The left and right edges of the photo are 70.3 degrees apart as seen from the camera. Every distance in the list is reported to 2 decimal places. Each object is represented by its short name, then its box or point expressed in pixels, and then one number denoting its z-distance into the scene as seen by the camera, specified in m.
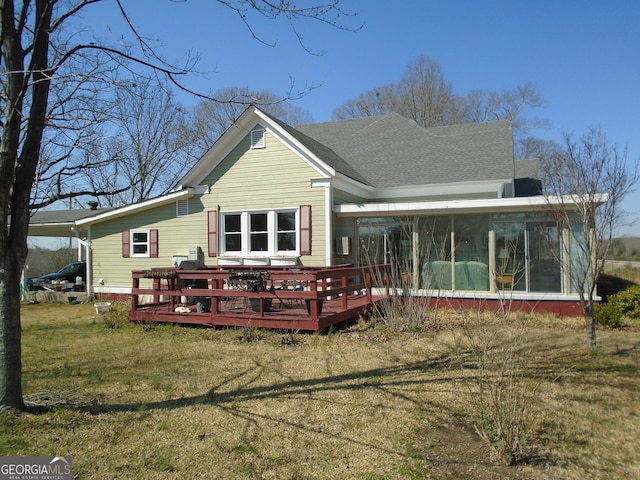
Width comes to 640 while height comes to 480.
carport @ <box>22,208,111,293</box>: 20.22
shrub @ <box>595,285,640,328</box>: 9.59
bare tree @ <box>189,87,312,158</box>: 31.60
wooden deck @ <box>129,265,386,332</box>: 8.88
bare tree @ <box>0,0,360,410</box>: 4.54
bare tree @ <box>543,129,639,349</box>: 7.44
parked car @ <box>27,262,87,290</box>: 17.84
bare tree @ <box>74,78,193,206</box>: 30.27
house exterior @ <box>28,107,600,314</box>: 11.44
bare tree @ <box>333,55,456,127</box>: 34.62
